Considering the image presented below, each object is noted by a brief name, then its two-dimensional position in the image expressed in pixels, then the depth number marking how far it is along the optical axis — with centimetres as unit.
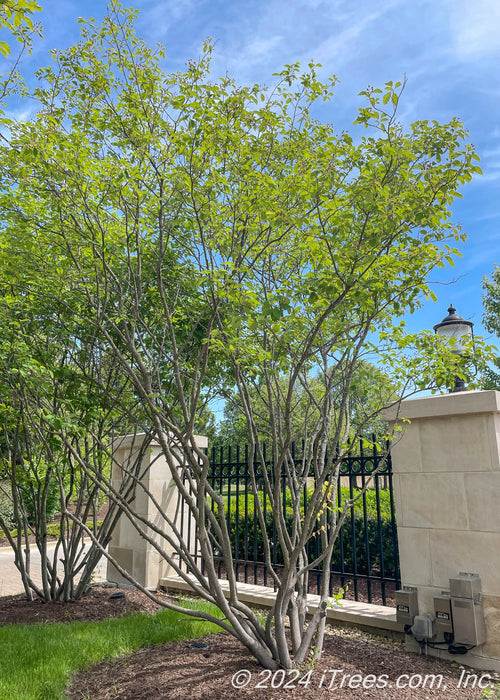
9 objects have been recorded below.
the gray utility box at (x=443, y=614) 399
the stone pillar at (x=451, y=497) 396
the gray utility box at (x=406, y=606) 421
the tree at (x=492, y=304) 1917
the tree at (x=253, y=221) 319
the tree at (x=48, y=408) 474
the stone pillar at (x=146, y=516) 677
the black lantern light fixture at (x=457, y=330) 465
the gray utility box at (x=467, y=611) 383
